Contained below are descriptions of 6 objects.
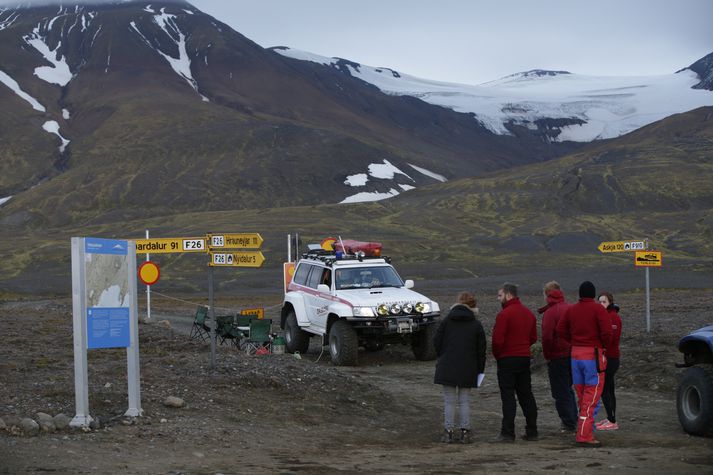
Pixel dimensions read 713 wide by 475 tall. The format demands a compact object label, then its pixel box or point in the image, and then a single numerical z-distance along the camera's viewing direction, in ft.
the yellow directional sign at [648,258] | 71.87
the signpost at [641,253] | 71.72
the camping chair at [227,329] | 68.59
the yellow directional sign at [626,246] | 71.56
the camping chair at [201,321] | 71.72
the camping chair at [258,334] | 65.00
